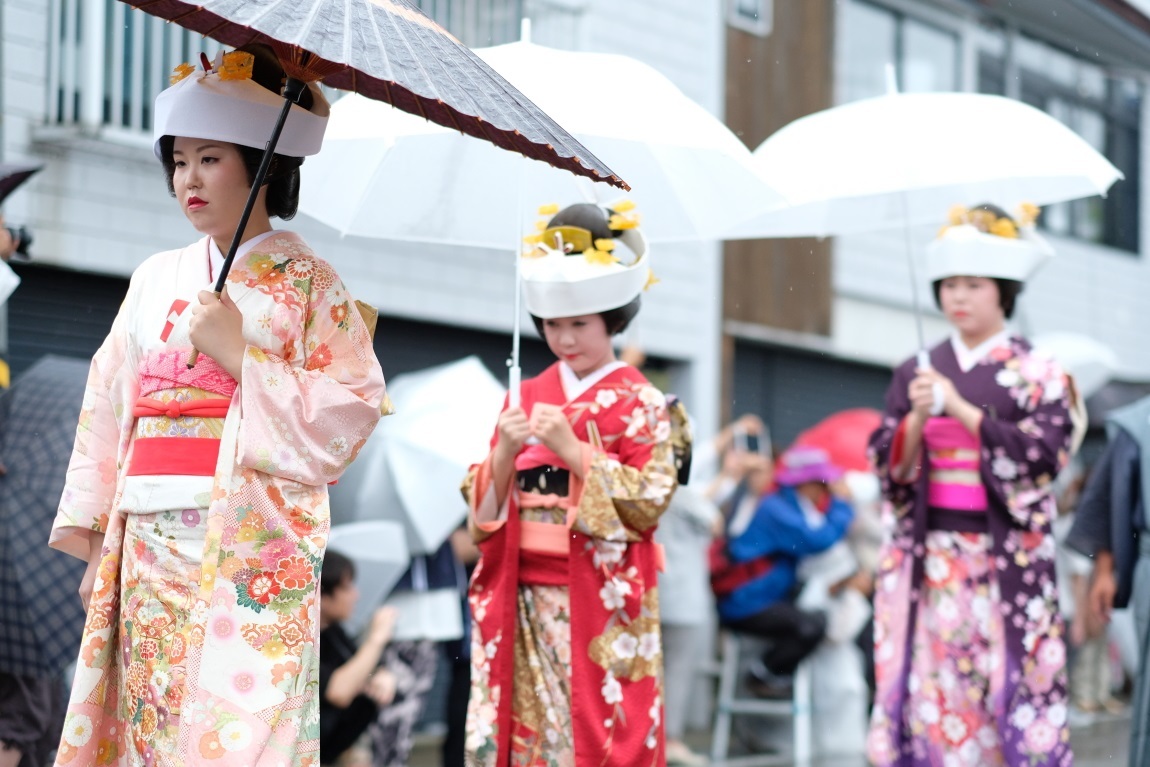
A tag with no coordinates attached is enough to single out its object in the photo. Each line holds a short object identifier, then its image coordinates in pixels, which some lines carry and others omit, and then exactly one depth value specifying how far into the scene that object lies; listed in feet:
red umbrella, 66.95
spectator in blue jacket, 57.62
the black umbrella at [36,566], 29.09
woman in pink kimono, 21.08
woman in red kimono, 28.09
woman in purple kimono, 34.65
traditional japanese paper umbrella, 18.58
